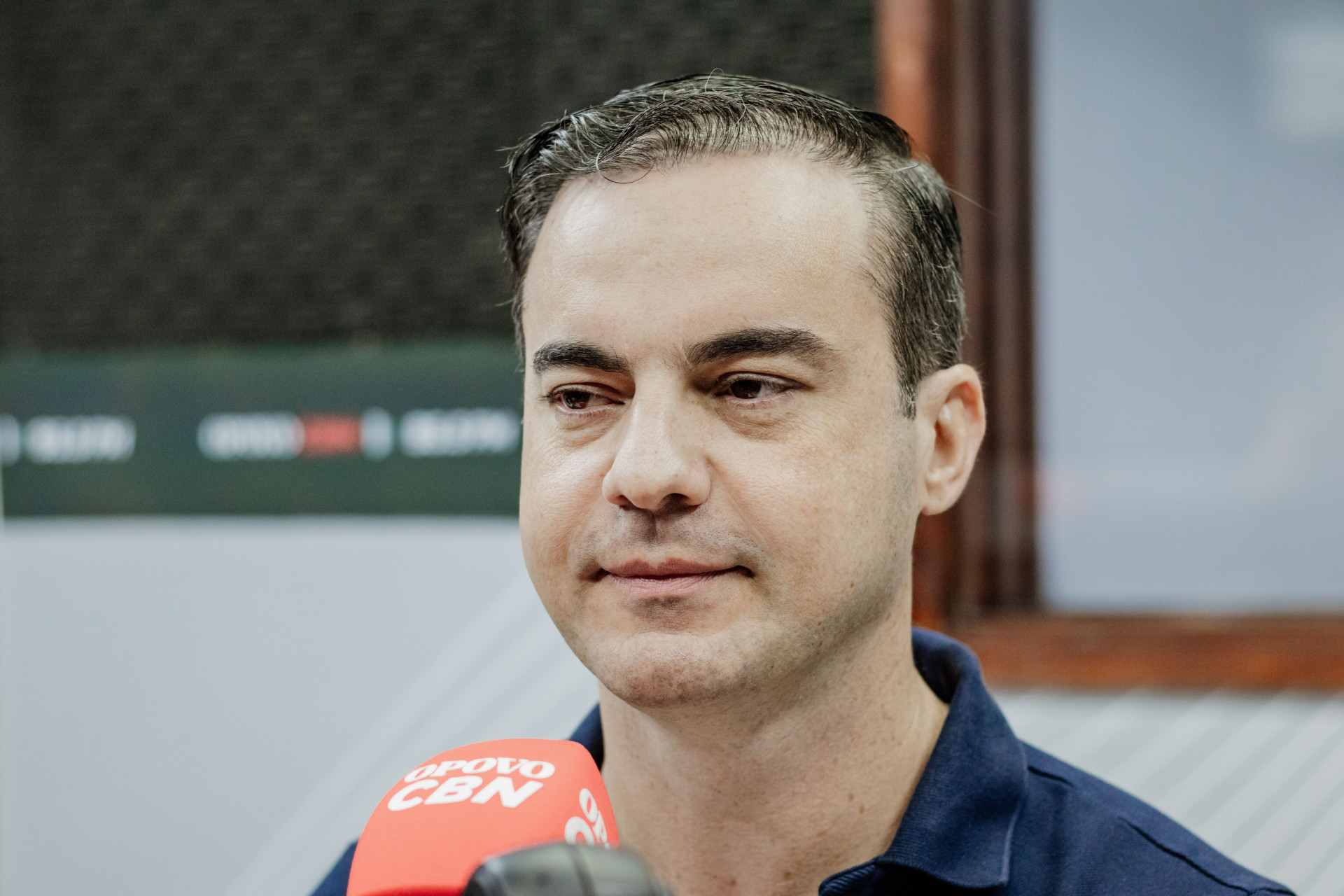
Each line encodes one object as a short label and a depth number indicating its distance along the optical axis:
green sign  1.87
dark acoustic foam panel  1.82
